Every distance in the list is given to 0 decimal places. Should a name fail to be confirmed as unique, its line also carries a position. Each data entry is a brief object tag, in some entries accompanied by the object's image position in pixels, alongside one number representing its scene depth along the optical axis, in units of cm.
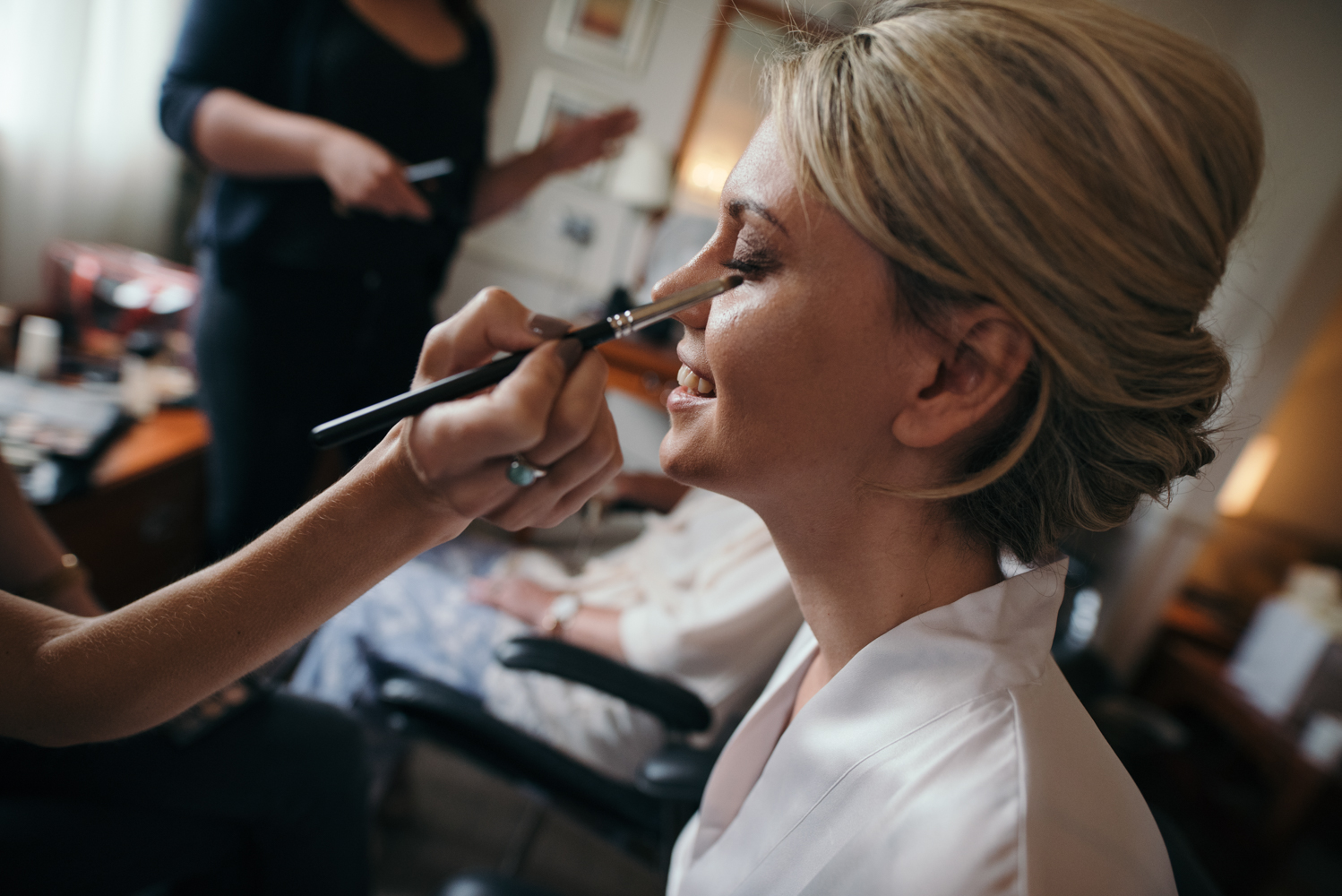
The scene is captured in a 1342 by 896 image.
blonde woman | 53
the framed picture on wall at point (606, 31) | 314
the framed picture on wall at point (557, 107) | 323
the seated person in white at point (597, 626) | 129
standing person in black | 116
